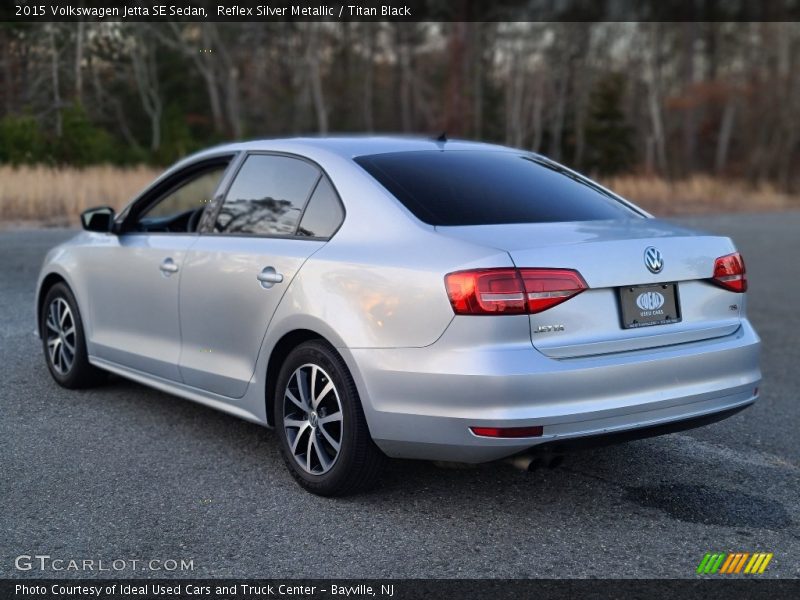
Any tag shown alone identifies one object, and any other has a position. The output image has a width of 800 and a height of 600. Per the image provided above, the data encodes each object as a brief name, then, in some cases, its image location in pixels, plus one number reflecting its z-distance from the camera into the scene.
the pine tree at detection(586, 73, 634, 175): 46.50
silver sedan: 3.87
